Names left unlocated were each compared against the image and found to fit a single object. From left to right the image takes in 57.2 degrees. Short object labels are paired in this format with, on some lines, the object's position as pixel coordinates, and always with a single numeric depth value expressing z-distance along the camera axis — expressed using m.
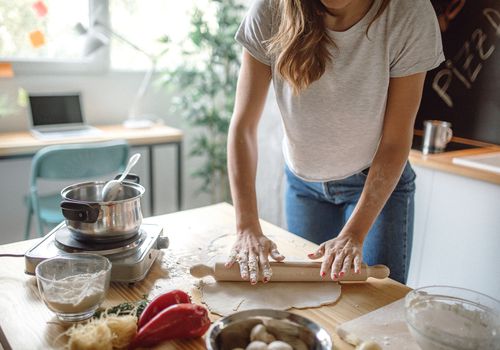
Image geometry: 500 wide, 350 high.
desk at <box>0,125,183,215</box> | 2.17
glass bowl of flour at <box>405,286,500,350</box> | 0.70
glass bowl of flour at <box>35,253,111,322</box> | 0.78
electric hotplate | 0.92
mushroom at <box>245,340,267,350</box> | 0.65
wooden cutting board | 0.78
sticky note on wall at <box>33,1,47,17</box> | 2.53
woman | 1.06
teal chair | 2.01
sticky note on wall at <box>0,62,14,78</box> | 2.46
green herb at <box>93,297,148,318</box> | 0.81
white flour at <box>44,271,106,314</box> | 0.78
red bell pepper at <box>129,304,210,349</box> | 0.75
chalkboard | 2.07
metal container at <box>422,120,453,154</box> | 1.97
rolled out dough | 0.88
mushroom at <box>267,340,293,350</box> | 0.65
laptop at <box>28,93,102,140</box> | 2.50
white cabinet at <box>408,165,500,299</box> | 1.71
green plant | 2.67
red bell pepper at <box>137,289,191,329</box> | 0.79
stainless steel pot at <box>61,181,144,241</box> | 0.92
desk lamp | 2.58
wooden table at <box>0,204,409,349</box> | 0.77
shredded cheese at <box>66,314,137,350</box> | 0.70
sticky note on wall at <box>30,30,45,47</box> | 2.57
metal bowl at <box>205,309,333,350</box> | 0.67
